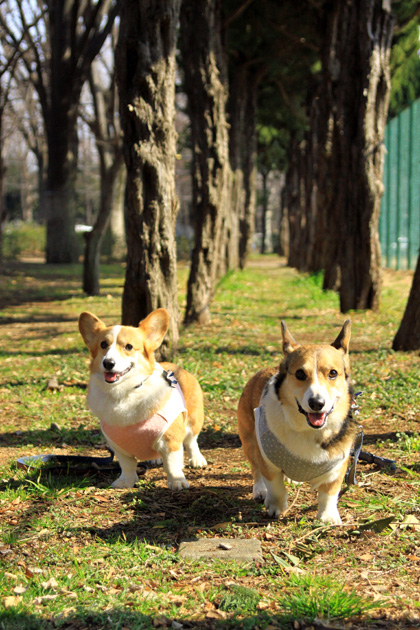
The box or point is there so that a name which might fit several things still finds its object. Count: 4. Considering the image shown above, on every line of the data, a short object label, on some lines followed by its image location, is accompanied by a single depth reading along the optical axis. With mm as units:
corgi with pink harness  4121
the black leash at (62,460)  4742
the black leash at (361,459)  4141
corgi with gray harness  3465
